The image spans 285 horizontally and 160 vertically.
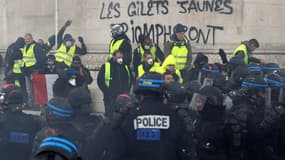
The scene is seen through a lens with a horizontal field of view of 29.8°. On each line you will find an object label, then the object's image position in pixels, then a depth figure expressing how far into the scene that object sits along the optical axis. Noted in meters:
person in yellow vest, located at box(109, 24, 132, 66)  10.34
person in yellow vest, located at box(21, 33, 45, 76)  12.40
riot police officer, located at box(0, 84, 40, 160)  5.41
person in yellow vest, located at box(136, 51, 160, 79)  9.72
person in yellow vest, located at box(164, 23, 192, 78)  10.69
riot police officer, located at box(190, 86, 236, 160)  5.09
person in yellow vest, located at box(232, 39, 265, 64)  10.26
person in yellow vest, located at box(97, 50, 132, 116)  9.80
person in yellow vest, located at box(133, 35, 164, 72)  10.50
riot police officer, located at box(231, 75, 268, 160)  5.12
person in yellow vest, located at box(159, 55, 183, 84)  9.32
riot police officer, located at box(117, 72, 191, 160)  4.63
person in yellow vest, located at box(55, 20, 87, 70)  11.79
